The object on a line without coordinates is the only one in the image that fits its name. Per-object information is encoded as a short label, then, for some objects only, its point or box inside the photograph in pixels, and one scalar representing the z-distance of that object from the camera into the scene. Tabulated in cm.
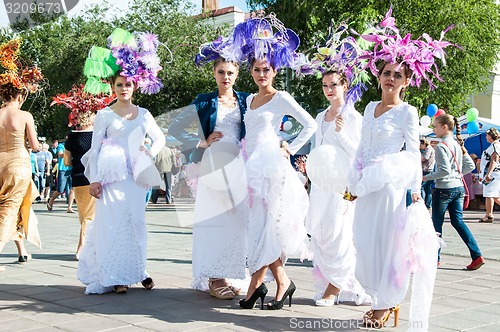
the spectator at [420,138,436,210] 1303
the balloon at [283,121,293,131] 916
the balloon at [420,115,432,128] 1847
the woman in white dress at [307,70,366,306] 594
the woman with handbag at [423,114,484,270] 813
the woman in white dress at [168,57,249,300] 602
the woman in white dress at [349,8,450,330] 494
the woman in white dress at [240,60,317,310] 564
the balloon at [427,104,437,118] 1811
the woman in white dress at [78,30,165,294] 637
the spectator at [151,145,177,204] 1891
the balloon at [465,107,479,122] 1819
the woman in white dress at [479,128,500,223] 1399
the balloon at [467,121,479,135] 1820
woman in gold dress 789
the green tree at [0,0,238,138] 3183
